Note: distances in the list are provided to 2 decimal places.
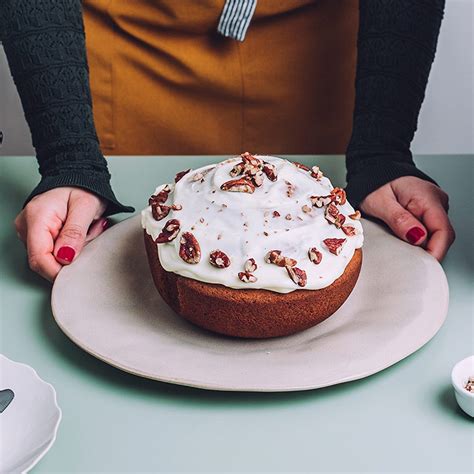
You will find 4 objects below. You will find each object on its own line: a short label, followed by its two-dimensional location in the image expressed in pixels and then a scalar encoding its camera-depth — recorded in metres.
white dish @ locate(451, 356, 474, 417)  0.79
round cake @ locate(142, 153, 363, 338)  0.87
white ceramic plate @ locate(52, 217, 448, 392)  0.83
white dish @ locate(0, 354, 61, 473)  0.70
